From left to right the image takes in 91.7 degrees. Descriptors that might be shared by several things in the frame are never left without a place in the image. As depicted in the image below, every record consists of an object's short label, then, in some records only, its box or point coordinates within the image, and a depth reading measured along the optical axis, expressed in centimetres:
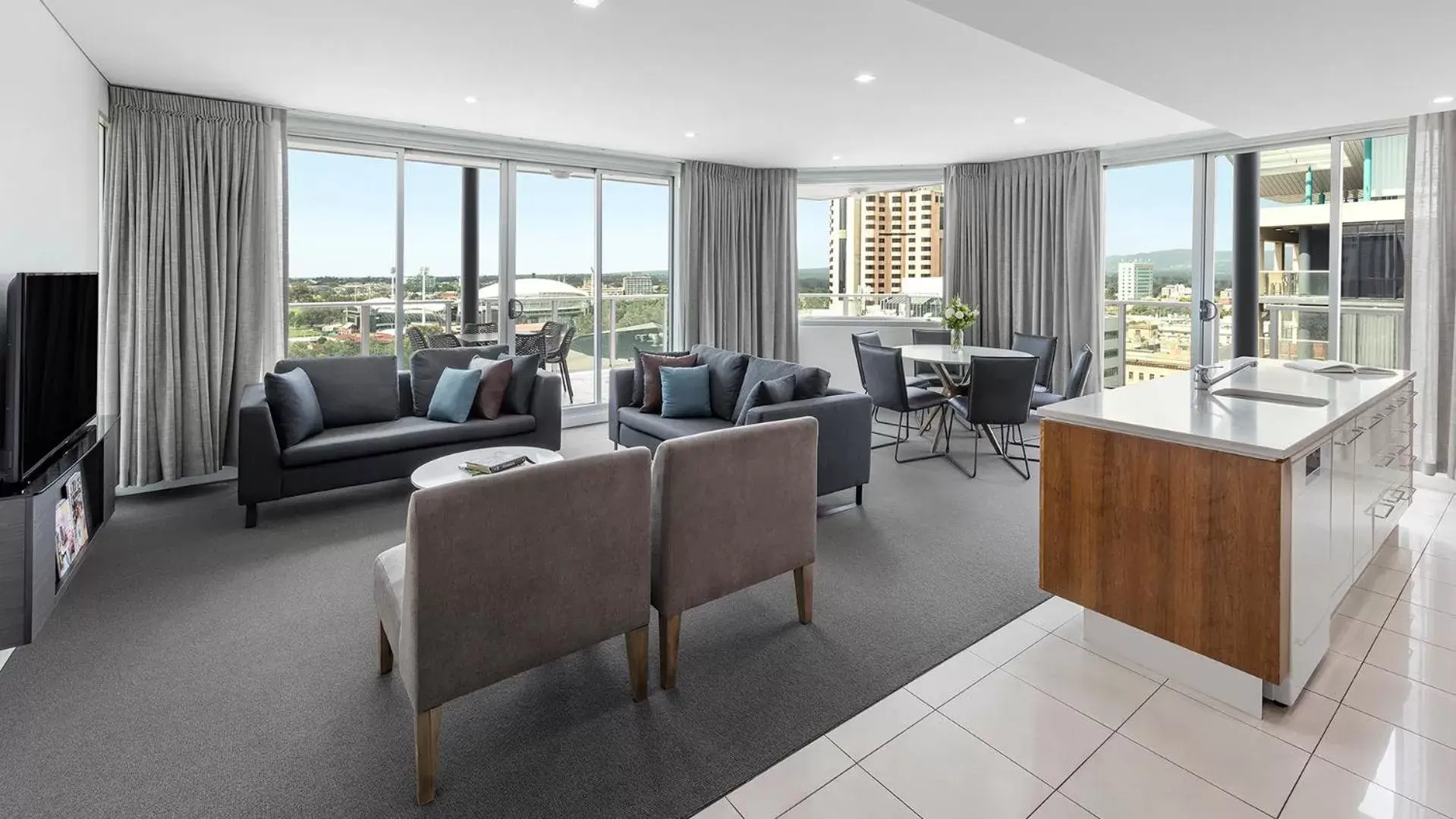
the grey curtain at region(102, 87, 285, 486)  432
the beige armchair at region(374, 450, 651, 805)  172
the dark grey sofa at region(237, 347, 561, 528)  376
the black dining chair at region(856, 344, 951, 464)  499
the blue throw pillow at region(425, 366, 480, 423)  457
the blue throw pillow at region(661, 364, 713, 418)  475
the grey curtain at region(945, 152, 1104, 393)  642
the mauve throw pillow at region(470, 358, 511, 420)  470
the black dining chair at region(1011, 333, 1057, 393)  577
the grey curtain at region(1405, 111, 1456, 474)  448
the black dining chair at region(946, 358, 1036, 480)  459
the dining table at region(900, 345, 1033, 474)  532
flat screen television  224
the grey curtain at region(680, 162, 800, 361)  704
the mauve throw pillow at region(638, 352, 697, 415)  500
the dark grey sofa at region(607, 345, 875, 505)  388
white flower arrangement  571
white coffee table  340
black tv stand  202
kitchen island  202
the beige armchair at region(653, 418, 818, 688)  222
